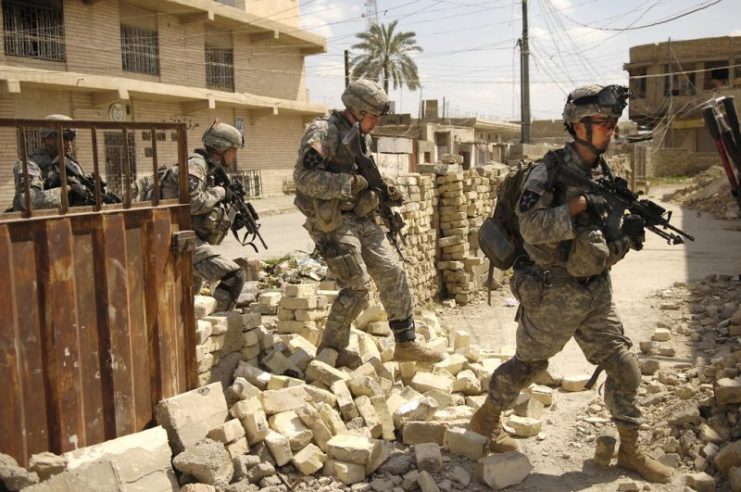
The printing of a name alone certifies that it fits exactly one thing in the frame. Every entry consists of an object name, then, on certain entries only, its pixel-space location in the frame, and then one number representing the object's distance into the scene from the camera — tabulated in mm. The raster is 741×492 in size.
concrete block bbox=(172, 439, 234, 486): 3049
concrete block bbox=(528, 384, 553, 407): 4516
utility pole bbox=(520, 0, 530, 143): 21250
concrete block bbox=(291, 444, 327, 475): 3404
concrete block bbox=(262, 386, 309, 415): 3684
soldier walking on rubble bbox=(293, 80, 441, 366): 4391
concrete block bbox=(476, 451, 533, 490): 3338
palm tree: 36875
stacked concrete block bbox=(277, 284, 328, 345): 5027
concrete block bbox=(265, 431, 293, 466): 3398
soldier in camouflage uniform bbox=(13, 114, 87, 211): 4438
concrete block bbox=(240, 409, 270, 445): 3445
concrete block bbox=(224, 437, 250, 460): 3346
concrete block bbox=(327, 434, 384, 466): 3369
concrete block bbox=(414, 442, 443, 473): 3434
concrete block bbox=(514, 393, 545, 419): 4285
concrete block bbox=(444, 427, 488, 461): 3576
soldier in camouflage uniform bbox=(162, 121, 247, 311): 4746
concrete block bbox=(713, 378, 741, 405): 3660
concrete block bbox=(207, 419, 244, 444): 3322
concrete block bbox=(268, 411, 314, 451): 3477
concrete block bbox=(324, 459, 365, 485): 3338
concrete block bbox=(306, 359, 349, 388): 4133
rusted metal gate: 2715
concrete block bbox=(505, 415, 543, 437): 3998
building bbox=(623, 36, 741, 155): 38219
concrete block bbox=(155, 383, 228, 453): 3164
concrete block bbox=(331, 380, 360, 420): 3881
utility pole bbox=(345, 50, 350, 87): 29475
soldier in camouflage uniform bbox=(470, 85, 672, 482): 3299
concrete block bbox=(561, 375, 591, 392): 4824
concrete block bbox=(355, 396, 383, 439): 3877
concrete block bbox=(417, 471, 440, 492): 3234
